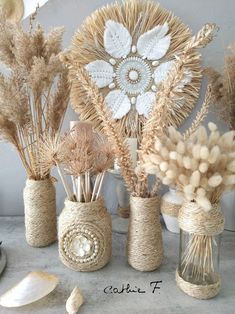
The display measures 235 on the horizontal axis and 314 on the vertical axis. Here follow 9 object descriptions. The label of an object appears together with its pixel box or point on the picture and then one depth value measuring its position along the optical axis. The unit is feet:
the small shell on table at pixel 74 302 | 1.71
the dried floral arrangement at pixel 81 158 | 2.00
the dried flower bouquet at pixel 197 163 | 1.61
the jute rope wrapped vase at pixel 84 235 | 2.04
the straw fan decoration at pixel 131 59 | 2.72
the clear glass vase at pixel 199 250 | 1.77
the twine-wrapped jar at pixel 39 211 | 2.39
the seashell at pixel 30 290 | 1.75
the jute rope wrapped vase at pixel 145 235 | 2.04
